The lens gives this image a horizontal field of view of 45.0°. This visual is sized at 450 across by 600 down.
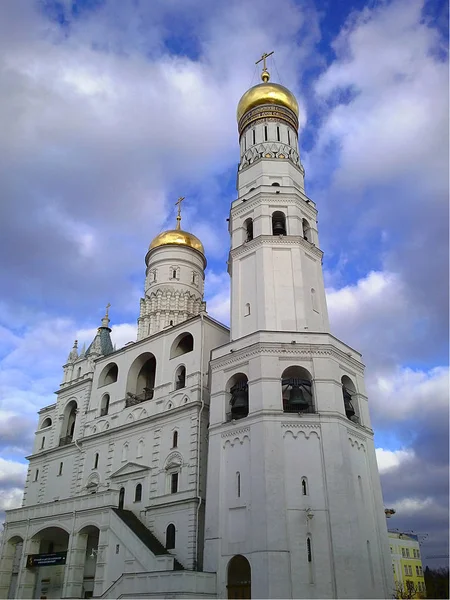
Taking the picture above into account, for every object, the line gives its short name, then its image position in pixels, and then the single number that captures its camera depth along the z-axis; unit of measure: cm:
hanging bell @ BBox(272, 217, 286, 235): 2833
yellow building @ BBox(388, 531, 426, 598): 5122
